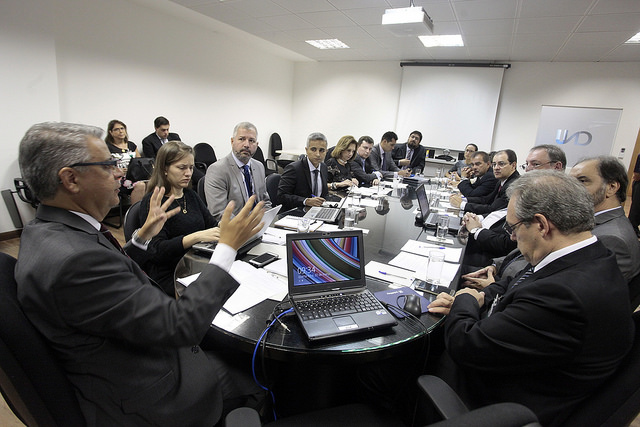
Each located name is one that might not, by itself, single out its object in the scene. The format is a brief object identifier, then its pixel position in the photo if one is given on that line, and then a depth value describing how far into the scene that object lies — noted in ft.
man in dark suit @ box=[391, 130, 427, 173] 21.06
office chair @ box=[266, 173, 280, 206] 11.36
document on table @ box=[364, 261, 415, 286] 5.02
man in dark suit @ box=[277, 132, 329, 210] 10.56
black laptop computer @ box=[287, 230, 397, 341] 3.65
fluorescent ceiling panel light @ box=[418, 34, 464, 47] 16.98
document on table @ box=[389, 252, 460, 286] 5.26
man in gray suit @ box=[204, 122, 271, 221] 8.56
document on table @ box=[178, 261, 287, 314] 4.05
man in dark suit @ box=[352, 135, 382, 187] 15.58
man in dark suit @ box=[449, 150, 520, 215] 10.37
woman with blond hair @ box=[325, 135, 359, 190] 14.28
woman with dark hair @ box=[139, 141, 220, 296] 5.71
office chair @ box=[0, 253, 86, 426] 2.40
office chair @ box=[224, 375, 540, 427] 1.69
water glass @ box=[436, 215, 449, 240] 7.38
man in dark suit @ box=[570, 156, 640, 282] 4.89
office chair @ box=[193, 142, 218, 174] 19.36
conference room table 3.40
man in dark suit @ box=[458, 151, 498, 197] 12.21
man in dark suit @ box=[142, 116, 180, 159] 16.11
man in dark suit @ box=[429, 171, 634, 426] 2.93
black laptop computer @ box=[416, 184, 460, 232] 8.28
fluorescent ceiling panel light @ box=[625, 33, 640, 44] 14.61
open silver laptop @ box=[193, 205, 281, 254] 5.52
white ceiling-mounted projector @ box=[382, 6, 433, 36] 11.23
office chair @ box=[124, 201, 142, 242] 5.92
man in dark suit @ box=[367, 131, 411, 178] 18.65
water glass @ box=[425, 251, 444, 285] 5.26
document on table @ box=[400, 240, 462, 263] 6.25
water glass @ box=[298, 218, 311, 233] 6.95
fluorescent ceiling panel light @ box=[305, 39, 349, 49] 19.97
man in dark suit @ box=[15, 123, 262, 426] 2.54
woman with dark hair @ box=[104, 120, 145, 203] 14.17
